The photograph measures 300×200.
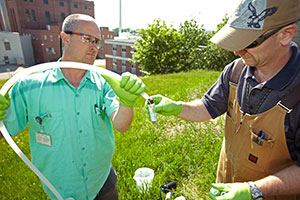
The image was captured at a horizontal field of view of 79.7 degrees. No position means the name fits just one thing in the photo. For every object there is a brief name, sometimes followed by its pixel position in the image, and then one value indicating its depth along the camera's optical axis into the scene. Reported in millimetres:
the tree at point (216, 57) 15531
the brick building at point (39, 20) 28906
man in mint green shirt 1498
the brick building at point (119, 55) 31250
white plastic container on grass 2425
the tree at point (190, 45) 18312
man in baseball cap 1212
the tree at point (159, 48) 17969
